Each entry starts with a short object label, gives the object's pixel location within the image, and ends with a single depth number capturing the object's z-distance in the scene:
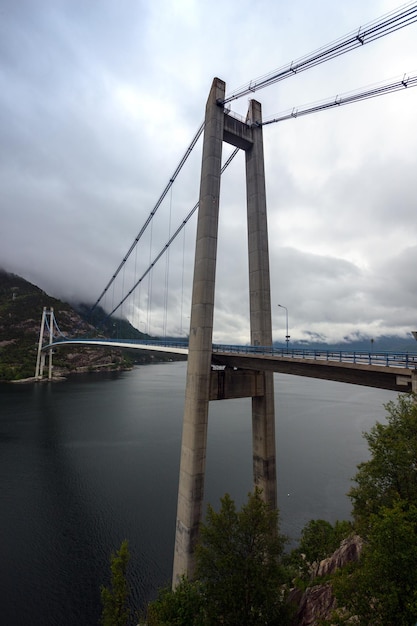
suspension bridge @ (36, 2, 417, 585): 17.97
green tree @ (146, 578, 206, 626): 12.46
